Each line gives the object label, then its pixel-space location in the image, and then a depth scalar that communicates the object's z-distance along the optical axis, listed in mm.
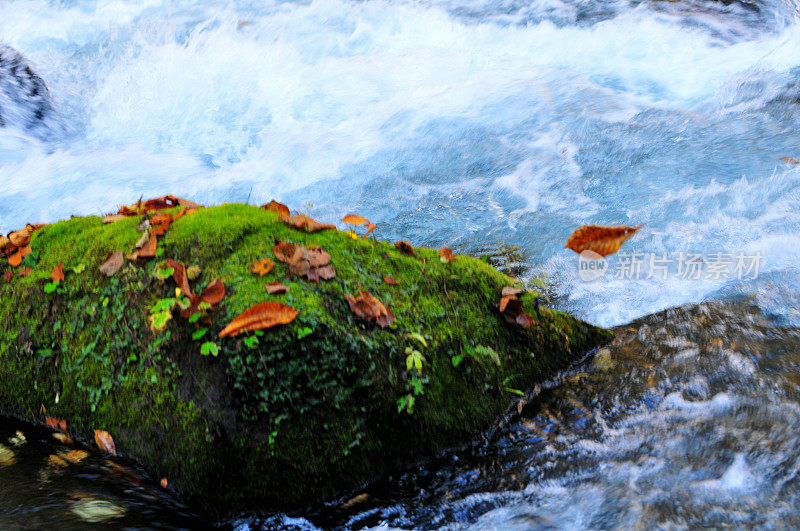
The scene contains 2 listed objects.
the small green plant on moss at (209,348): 5480
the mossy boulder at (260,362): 5535
